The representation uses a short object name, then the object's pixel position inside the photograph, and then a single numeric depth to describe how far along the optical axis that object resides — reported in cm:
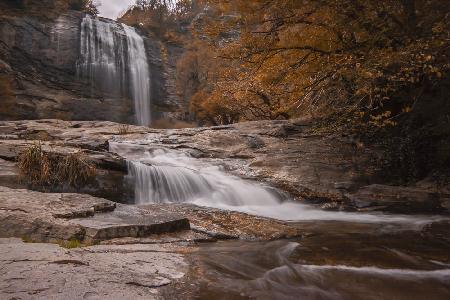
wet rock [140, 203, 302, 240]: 530
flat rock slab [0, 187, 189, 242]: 433
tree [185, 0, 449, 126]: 675
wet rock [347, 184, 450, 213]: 766
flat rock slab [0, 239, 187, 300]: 244
